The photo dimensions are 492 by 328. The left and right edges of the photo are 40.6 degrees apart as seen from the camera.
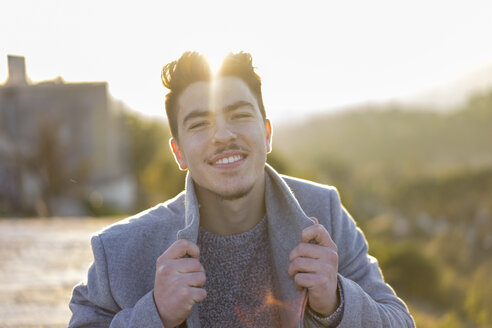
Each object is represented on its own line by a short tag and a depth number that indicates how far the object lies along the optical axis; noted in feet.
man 2.91
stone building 54.34
